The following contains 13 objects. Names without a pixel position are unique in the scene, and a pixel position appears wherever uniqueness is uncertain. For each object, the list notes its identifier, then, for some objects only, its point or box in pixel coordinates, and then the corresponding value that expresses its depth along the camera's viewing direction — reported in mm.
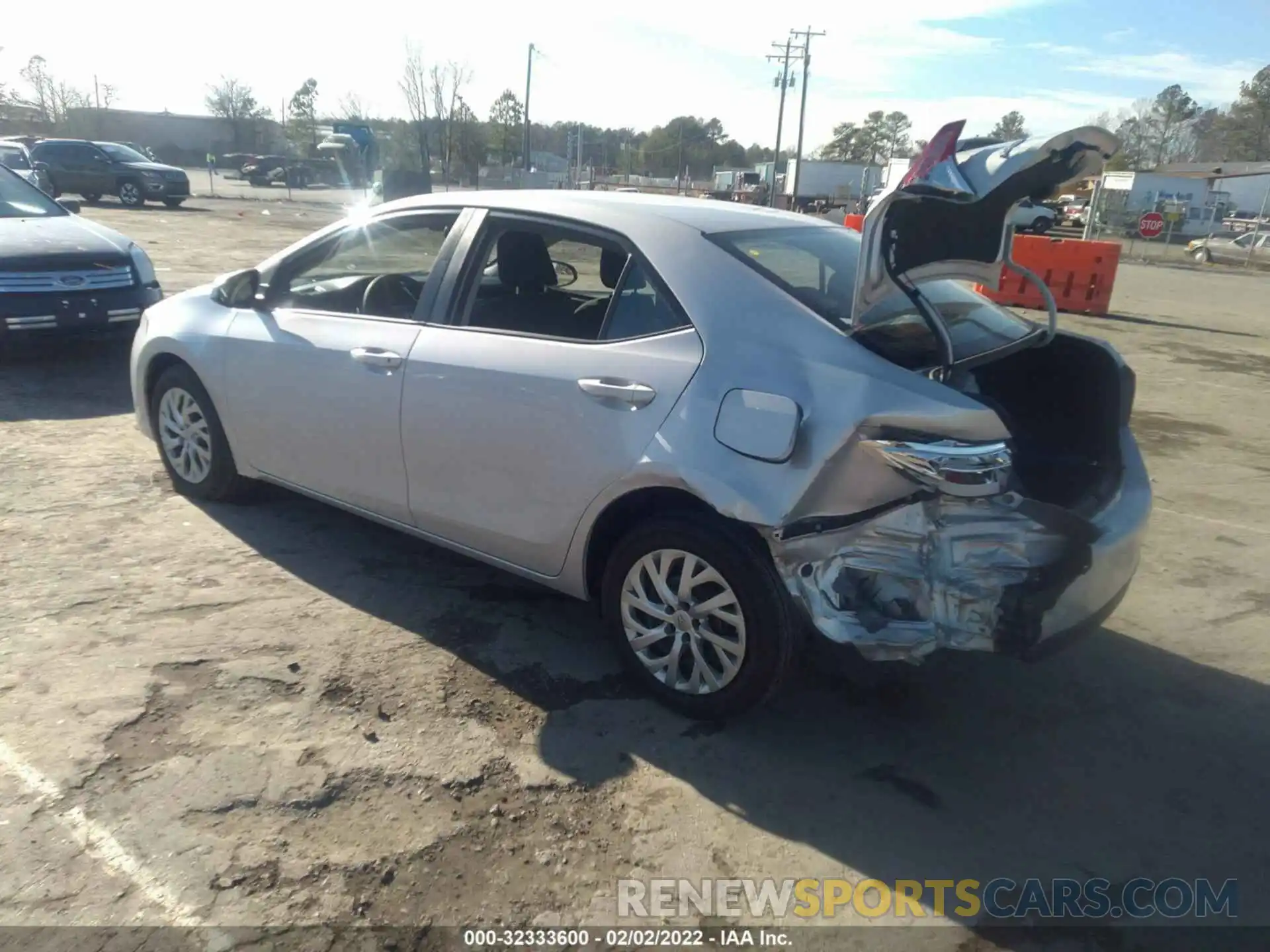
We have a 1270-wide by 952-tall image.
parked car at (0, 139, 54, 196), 18334
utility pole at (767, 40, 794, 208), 59875
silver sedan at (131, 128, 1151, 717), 2820
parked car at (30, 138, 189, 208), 26734
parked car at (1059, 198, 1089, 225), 42500
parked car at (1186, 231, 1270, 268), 31766
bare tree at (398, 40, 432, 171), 48781
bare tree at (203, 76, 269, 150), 78125
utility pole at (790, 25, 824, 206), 58000
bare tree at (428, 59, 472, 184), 49750
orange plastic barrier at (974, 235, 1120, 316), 14812
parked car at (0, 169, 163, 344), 7281
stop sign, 25281
